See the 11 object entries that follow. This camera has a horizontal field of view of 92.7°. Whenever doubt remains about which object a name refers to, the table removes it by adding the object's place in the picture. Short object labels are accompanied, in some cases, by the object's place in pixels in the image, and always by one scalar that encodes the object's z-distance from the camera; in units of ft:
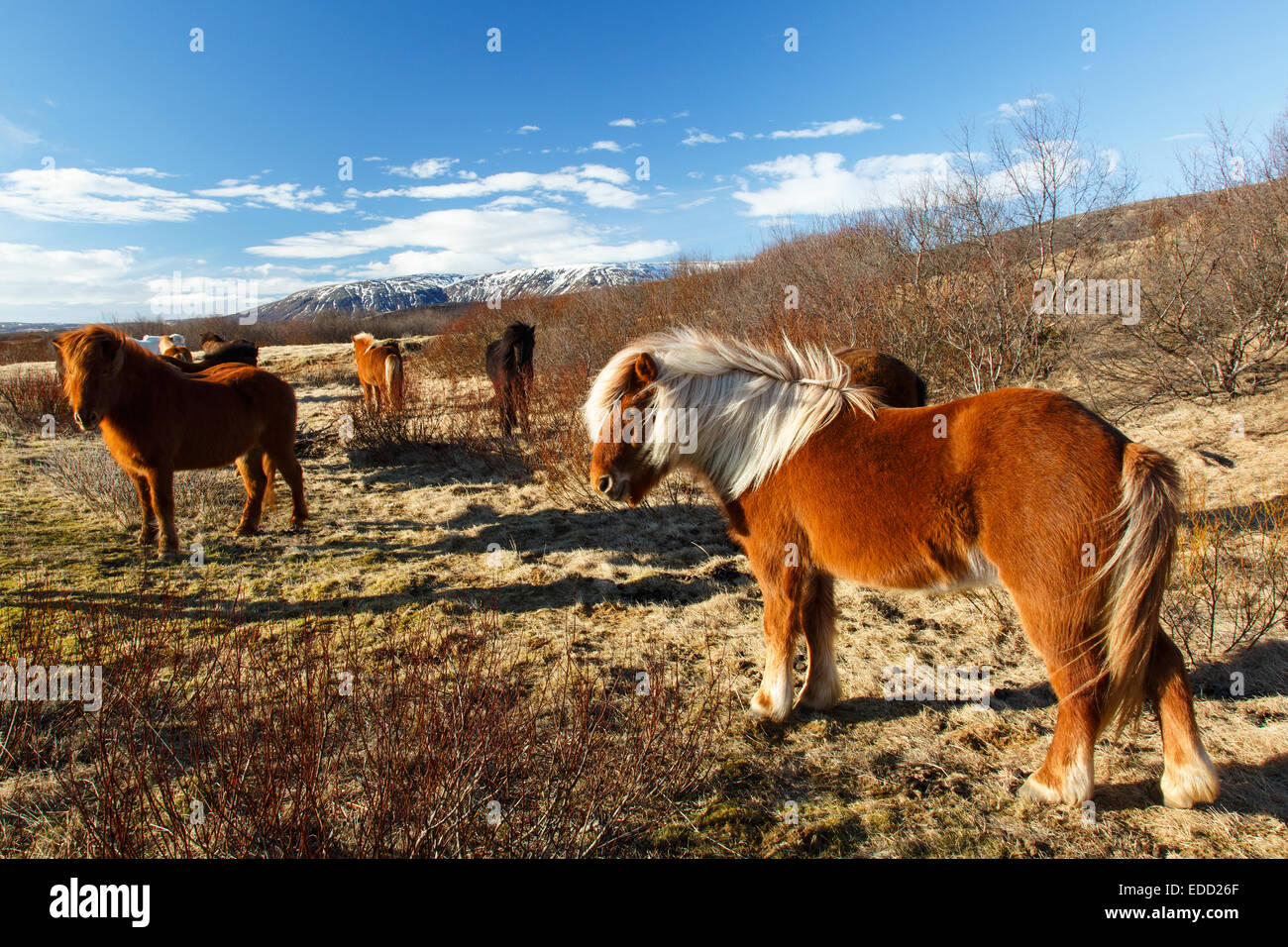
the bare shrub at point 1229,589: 12.46
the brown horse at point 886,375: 16.74
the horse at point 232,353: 35.35
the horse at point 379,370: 36.70
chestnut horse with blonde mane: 7.47
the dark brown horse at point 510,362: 34.22
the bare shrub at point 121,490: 23.66
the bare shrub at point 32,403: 41.52
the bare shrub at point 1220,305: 27.30
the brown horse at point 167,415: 17.47
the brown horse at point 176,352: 34.76
